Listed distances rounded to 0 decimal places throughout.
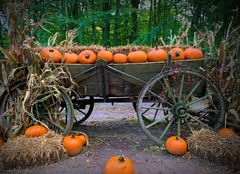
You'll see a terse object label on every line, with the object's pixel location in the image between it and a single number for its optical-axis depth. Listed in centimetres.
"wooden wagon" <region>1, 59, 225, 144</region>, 380
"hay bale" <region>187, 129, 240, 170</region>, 325
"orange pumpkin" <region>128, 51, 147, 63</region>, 398
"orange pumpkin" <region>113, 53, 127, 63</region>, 400
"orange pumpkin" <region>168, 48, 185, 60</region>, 397
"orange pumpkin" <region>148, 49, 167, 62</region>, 398
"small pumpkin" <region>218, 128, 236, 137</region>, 370
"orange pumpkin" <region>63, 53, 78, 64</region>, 399
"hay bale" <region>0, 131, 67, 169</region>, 326
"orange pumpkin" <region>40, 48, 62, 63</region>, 390
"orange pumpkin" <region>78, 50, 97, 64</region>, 397
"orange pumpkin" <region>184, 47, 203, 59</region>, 402
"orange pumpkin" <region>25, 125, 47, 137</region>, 354
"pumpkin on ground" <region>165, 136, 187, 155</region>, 353
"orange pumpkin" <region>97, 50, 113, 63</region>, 396
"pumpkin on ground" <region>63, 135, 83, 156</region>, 354
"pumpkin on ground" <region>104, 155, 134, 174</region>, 285
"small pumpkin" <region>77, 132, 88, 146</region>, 381
